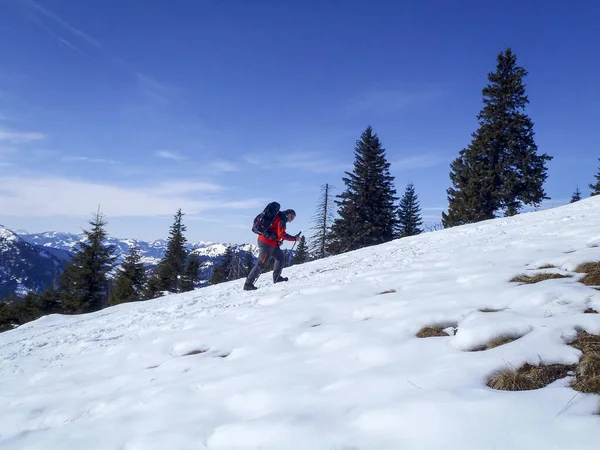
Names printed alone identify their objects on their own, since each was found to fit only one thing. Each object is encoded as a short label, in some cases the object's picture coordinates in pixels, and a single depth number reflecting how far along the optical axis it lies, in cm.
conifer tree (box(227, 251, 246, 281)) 3994
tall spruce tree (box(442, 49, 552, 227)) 2589
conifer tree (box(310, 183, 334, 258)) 3859
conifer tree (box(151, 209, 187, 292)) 3884
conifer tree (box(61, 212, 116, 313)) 2930
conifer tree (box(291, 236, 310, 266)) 4901
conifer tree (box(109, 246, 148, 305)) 3291
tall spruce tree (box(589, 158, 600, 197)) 3477
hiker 968
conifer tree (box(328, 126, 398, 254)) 3156
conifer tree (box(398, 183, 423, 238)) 4347
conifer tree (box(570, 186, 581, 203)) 4592
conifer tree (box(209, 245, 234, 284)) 4606
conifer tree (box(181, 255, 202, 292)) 4156
